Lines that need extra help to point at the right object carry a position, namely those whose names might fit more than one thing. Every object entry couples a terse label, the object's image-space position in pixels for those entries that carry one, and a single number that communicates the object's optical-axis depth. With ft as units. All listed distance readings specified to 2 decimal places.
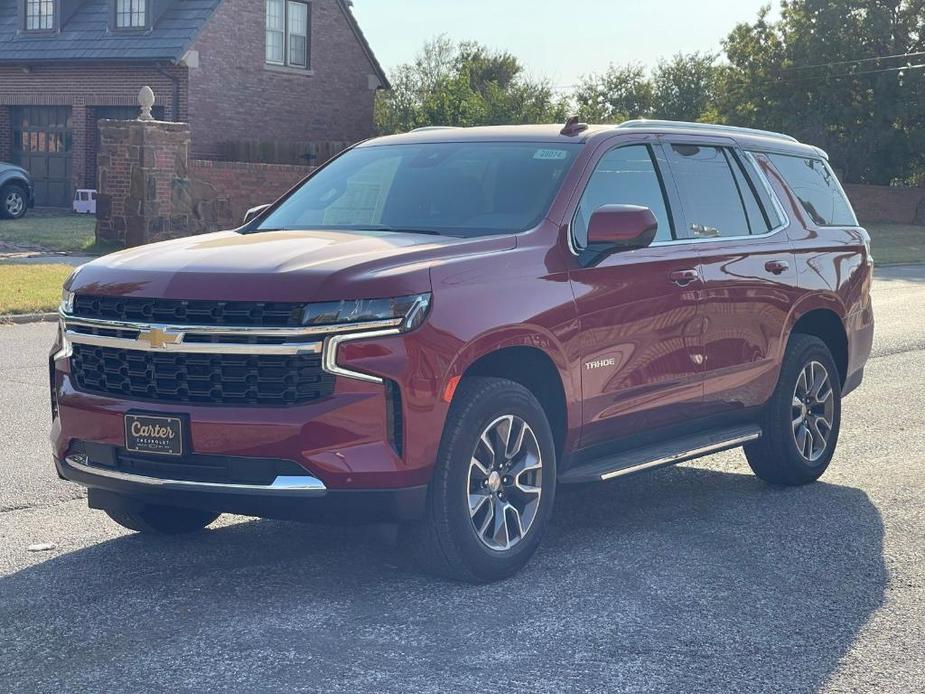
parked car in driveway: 102.32
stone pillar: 75.97
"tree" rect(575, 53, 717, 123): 247.70
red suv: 17.46
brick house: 112.06
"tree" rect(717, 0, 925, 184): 157.89
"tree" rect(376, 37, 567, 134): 130.00
